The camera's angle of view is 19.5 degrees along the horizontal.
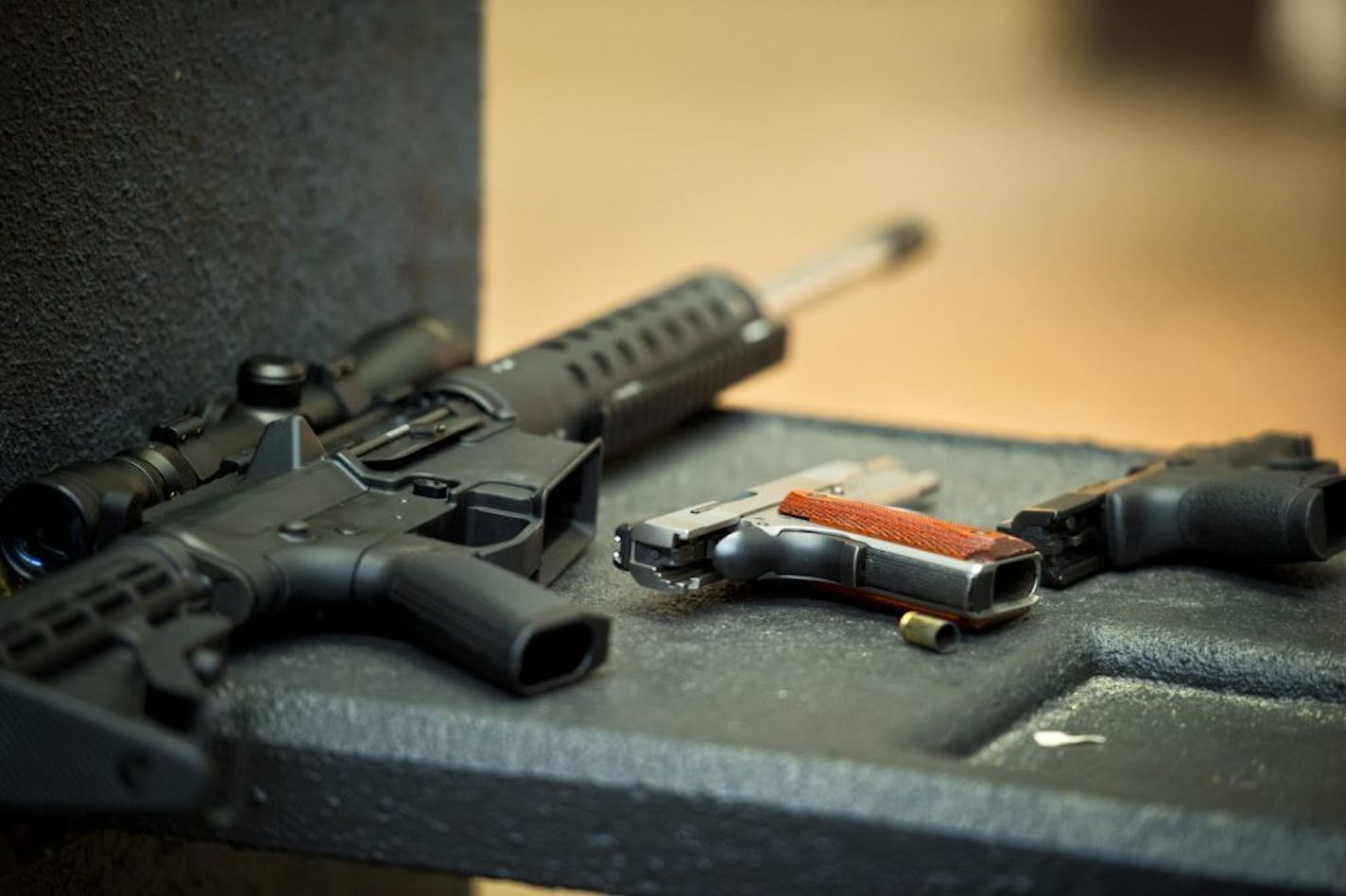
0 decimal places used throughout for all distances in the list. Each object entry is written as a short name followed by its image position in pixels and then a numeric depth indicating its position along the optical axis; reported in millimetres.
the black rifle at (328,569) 1251
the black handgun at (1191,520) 1469
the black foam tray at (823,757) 1273
